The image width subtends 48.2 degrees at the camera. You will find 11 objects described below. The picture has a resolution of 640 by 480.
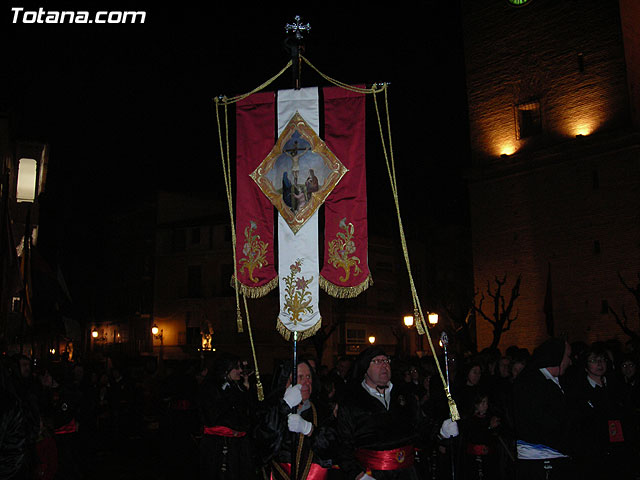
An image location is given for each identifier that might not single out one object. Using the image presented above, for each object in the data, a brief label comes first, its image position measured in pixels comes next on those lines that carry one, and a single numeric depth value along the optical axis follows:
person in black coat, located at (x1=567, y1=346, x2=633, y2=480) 7.07
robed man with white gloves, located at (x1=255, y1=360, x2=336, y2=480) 6.22
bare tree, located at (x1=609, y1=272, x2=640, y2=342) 21.30
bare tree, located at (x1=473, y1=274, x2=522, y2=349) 25.77
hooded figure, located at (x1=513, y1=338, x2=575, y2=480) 6.30
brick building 24.38
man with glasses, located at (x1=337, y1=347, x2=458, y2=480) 6.20
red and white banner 7.54
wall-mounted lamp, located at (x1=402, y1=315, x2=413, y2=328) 22.38
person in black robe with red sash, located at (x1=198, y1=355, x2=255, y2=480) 9.26
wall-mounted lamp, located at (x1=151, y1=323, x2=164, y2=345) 46.03
